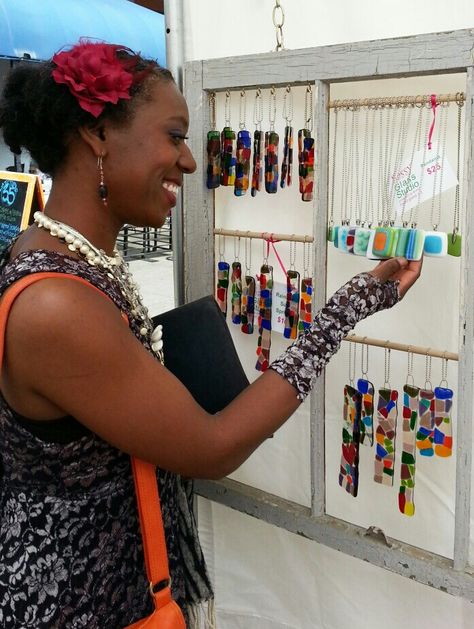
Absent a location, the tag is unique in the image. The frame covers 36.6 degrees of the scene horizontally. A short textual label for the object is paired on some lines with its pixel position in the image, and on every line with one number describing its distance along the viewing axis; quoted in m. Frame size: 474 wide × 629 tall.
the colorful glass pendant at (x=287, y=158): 1.46
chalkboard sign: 2.05
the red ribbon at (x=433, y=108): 1.22
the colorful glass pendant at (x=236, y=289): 1.60
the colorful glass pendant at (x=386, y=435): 1.36
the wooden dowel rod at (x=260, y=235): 1.50
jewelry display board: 1.15
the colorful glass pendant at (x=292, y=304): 1.49
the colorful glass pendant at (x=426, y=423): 1.30
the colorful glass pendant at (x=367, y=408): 1.38
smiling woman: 0.87
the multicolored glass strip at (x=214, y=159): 1.50
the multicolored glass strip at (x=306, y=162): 1.37
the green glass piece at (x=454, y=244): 1.20
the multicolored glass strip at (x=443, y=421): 1.28
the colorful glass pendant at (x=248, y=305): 1.59
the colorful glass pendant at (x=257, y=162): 1.48
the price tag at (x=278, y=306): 1.54
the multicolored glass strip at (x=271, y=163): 1.46
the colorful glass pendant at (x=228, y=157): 1.49
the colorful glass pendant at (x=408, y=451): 1.32
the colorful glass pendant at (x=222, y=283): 1.62
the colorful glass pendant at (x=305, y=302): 1.45
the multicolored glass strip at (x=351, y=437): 1.40
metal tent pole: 1.53
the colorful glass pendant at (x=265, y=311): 1.55
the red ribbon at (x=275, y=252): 1.62
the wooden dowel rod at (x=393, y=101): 1.21
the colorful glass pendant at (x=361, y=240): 1.25
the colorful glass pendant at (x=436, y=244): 1.18
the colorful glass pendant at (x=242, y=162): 1.48
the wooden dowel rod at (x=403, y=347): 1.32
